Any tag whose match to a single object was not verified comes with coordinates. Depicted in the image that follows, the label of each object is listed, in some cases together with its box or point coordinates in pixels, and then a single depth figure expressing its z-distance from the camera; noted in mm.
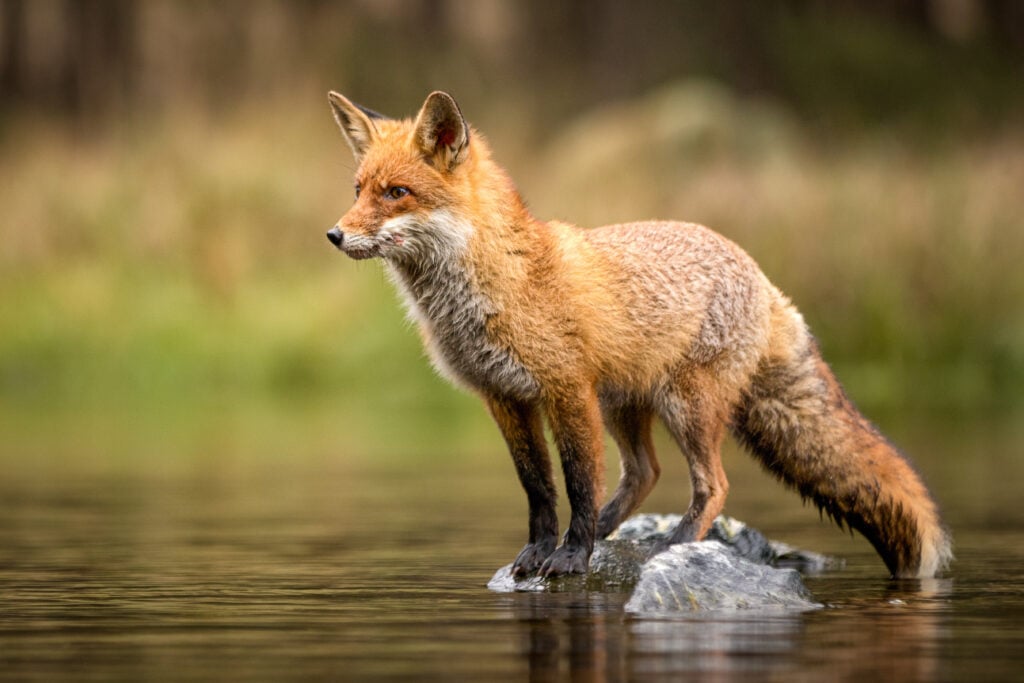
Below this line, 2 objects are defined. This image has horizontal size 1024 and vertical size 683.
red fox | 16437
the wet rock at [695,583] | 14883
